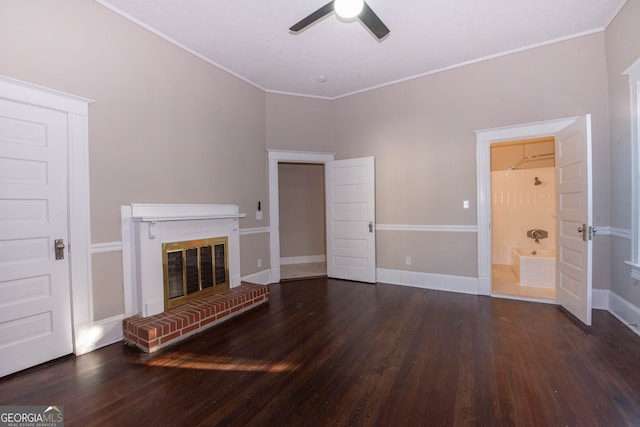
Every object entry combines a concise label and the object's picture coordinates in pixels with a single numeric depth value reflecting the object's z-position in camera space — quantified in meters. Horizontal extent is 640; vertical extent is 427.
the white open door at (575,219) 2.77
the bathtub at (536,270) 4.27
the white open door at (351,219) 4.64
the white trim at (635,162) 2.70
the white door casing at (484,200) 3.82
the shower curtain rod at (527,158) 5.24
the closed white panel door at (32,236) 2.13
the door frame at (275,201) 4.71
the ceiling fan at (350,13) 2.21
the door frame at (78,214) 2.44
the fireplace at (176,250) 2.82
